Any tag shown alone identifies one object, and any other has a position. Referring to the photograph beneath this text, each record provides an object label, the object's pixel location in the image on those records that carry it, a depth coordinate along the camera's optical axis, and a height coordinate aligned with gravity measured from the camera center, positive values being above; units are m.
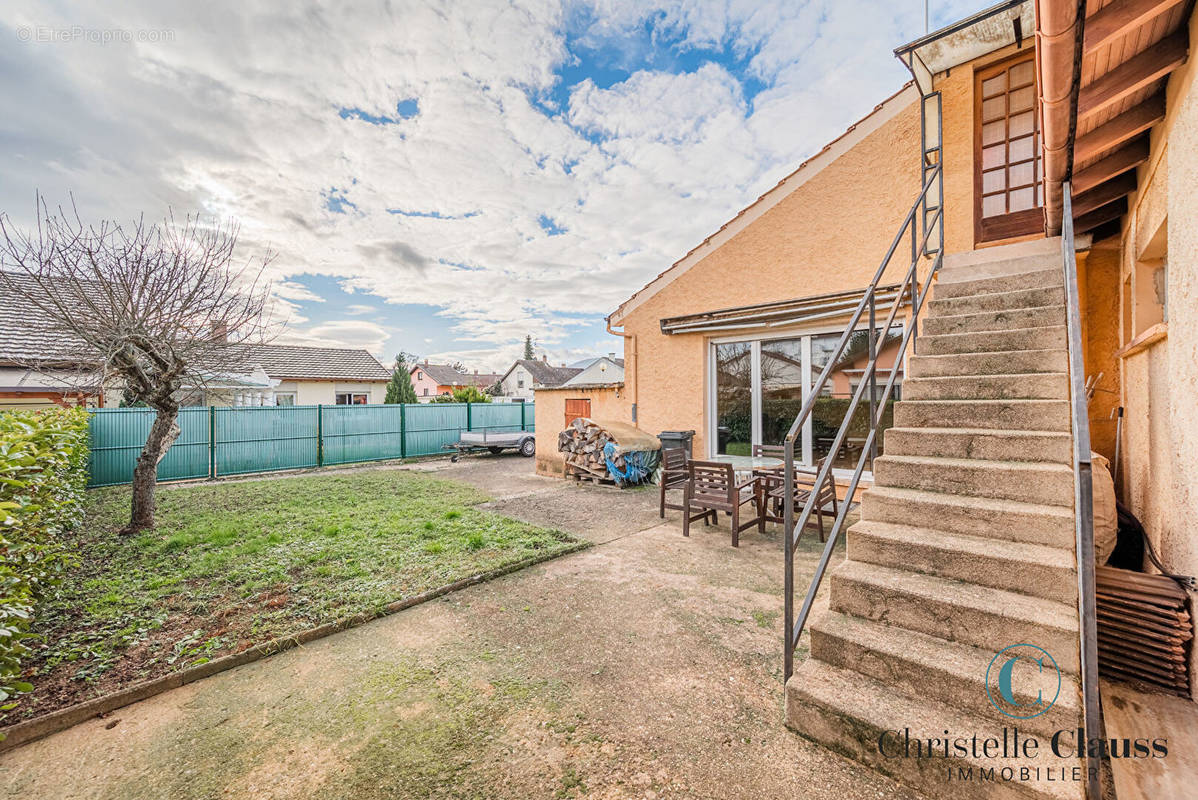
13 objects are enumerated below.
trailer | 13.70 -1.09
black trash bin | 7.97 -0.59
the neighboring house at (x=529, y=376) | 46.28 +3.40
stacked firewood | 8.56 -0.83
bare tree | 5.08 +1.38
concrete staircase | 1.83 -0.82
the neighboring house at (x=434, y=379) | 52.16 +3.51
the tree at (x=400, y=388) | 24.53 +1.10
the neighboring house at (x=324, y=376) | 20.16 +1.49
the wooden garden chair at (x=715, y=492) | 5.06 -1.01
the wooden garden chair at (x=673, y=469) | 6.37 -0.92
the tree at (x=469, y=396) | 24.64 +0.69
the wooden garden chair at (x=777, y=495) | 5.19 -1.05
